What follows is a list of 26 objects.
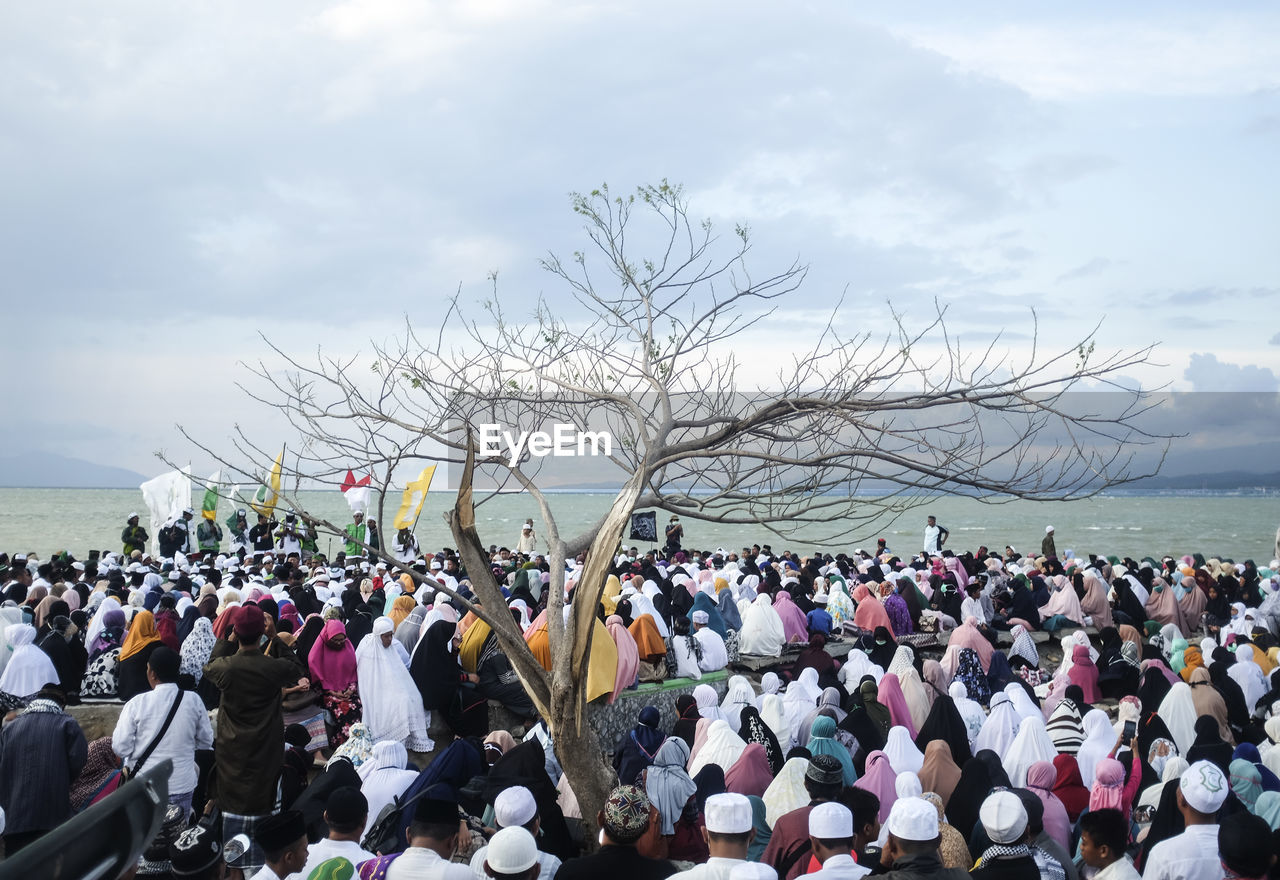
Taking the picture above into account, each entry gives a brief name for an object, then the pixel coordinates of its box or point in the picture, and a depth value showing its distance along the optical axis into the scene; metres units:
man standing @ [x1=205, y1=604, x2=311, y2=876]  4.78
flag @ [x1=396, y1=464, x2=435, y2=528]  14.28
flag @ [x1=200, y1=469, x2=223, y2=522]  16.00
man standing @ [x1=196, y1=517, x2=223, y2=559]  16.97
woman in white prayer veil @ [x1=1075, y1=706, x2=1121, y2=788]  6.06
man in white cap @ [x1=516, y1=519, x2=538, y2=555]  17.49
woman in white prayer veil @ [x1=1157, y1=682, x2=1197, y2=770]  6.81
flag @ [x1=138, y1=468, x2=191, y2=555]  16.91
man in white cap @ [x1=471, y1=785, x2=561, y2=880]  3.82
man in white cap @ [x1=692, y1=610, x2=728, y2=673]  9.45
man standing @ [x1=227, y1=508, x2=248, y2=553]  17.45
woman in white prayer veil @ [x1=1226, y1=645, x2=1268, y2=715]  8.07
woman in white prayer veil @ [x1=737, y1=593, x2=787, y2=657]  10.58
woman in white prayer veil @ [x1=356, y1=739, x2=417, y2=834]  4.73
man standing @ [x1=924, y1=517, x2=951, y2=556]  18.36
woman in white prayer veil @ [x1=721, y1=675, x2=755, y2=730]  7.03
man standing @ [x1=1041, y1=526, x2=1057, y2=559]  17.45
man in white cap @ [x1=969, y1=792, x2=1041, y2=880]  3.70
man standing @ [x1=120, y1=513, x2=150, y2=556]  16.09
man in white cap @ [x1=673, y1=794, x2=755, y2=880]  3.54
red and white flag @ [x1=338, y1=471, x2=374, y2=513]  15.99
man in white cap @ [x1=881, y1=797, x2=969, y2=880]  3.46
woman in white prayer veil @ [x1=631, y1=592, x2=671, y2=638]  8.87
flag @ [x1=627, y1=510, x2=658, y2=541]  15.01
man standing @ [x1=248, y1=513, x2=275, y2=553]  16.94
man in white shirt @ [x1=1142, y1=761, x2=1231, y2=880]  3.75
